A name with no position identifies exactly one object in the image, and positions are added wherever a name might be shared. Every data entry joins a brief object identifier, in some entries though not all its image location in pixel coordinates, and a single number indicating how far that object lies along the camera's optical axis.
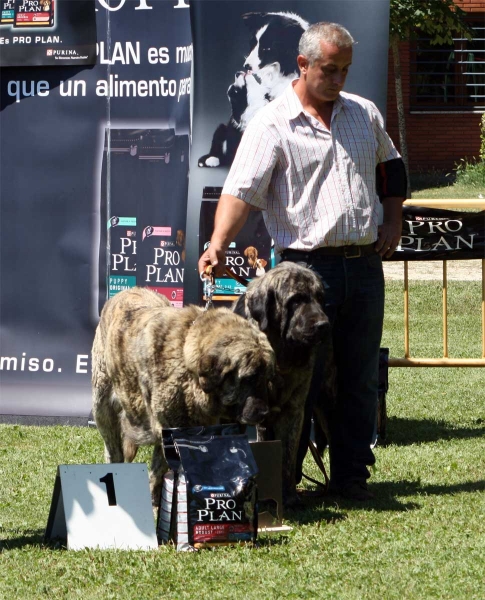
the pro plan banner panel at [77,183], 12.26
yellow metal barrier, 13.17
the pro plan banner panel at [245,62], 10.90
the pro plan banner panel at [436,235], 13.23
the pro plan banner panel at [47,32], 12.47
